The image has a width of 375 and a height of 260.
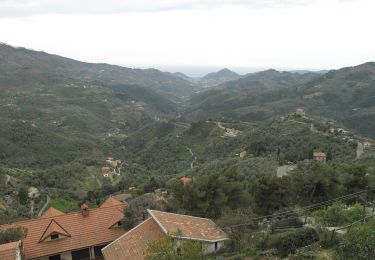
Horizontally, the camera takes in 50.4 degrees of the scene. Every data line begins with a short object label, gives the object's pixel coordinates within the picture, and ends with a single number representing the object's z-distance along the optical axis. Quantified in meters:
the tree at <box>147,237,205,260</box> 13.48
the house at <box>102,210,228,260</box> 19.11
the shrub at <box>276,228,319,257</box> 16.75
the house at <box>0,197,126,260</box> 22.02
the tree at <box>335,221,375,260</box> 10.96
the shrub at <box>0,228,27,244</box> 21.41
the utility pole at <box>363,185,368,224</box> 17.06
